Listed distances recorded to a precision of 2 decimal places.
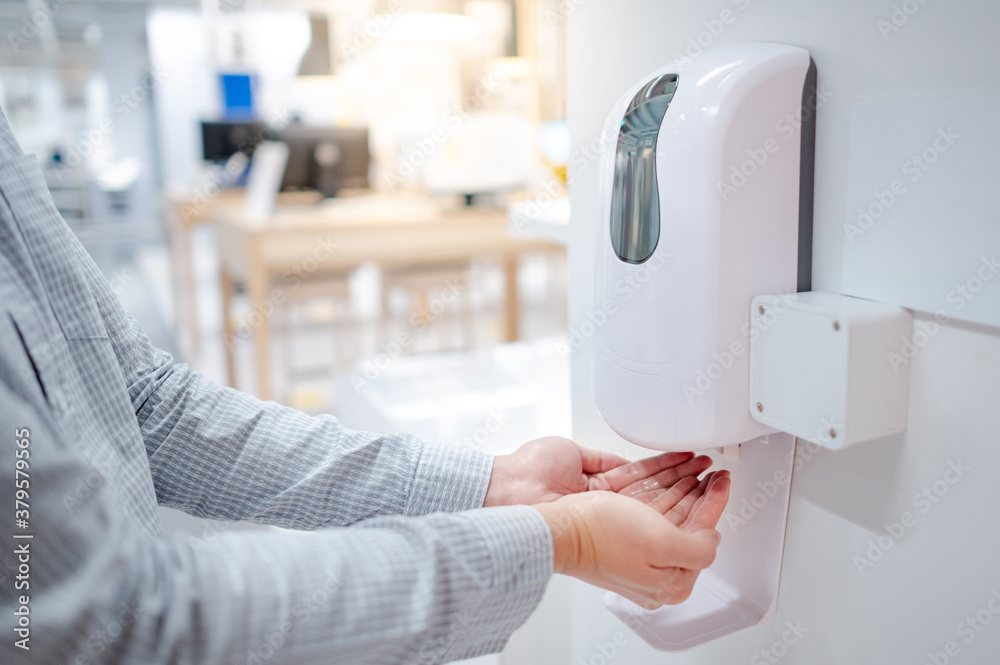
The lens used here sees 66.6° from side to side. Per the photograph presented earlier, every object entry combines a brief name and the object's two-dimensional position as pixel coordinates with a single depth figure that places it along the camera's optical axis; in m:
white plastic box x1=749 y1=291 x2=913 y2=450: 0.50
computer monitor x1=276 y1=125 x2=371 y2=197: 3.86
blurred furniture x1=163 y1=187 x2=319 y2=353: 4.05
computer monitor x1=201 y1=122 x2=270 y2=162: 5.25
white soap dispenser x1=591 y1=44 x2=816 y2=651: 0.54
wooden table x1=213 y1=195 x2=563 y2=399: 2.86
